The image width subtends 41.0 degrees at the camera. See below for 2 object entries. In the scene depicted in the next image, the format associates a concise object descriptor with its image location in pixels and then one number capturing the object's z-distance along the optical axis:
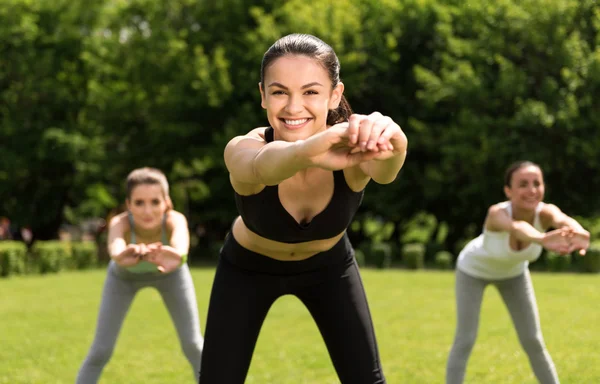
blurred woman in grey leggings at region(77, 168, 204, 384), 7.03
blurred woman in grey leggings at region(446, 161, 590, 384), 6.89
